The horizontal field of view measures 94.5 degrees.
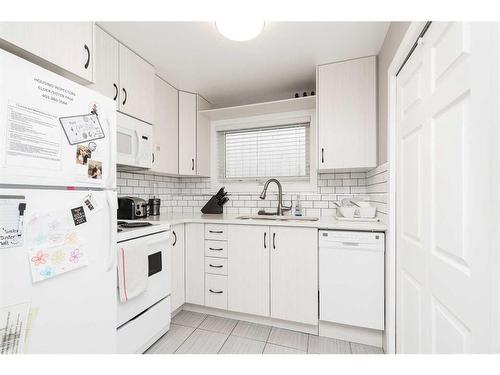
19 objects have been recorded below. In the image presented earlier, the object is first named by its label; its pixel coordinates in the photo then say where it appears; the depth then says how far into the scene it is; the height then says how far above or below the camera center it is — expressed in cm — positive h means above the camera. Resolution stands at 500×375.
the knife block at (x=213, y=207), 270 -22
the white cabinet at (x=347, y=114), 194 +64
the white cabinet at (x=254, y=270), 186 -71
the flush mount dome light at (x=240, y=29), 137 +97
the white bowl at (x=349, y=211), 201 -20
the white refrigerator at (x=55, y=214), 82 -11
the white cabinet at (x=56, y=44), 97 +67
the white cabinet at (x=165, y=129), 227 +61
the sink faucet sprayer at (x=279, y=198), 242 -11
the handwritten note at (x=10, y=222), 79 -12
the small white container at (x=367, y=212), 194 -20
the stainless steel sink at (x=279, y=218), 228 -30
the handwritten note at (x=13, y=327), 79 -50
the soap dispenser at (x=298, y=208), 245 -21
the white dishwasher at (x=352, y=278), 168 -67
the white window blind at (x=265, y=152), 262 +42
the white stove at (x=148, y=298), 141 -75
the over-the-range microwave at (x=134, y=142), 181 +38
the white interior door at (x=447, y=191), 67 -1
